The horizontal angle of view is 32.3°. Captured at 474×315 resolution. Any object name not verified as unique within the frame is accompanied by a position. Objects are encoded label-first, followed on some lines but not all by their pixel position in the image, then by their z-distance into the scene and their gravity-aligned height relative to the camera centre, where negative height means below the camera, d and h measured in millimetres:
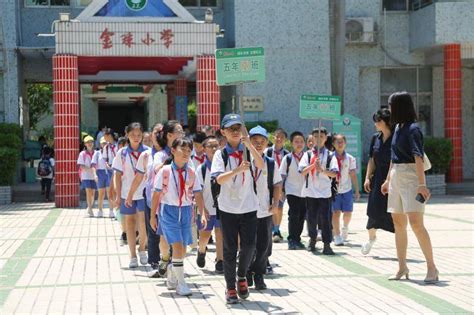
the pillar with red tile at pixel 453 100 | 22922 +616
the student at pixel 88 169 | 17312 -900
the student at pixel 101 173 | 16766 -958
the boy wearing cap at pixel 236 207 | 8023 -821
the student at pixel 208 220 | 9975 -1183
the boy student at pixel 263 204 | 8461 -842
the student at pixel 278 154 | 12391 -461
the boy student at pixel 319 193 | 11383 -974
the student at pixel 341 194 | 12641 -1091
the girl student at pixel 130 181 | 10227 -695
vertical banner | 26767 +575
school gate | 19422 +1894
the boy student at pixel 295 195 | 12039 -1049
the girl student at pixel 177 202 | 8492 -801
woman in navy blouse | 8812 -619
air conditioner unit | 23797 +2748
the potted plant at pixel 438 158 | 22364 -1001
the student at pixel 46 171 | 20844 -1133
